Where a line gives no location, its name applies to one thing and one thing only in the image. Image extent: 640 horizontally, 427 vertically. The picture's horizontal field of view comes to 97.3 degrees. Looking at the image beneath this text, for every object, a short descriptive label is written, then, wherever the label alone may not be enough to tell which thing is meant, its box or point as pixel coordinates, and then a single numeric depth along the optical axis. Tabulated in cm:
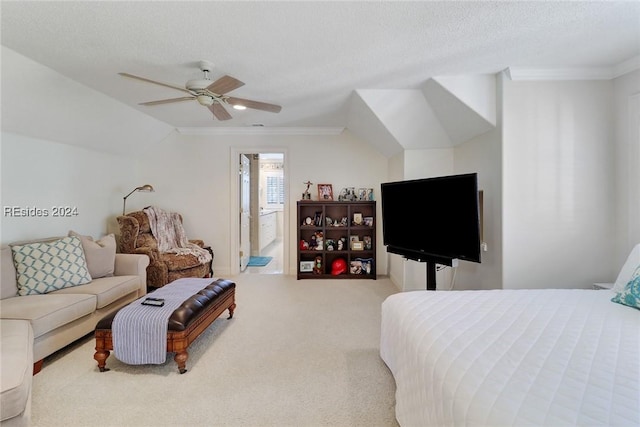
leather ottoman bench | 202
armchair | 366
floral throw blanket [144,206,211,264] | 399
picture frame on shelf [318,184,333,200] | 471
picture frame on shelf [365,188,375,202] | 471
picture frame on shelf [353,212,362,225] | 466
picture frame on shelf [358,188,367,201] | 472
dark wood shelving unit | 456
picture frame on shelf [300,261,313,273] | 460
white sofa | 131
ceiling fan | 221
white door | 498
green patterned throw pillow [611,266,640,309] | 172
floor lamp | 409
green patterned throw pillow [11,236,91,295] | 245
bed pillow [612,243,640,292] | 193
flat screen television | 234
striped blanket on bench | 200
